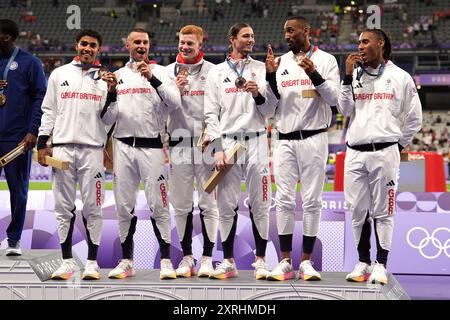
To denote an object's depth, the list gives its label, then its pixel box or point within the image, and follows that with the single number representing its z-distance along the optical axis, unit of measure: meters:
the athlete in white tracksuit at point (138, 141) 7.00
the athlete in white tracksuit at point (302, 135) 6.79
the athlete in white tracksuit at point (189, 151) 7.20
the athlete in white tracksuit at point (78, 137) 6.95
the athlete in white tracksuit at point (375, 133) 6.64
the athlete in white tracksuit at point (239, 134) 6.98
